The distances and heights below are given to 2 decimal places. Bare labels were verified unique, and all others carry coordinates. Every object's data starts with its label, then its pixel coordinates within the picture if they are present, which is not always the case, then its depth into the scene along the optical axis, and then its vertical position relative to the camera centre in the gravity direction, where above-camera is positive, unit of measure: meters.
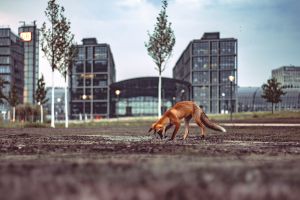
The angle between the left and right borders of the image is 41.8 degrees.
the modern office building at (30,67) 168.75 +16.14
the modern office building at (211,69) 163.62 +15.79
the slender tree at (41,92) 74.50 +2.35
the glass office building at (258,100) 148.50 +2.29
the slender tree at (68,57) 47.72 +5.85
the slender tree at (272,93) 84.44 +2.80
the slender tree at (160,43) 51.44 +8.16
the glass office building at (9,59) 154.88 +17.88
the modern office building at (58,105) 180.02 -0.29
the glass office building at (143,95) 152.00 +3.99
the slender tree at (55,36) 46.75 +8.32
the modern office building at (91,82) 159.00 +9.39
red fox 14.27 -0.40
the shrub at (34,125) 44.72 -2.39
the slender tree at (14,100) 81.75 +0.86
